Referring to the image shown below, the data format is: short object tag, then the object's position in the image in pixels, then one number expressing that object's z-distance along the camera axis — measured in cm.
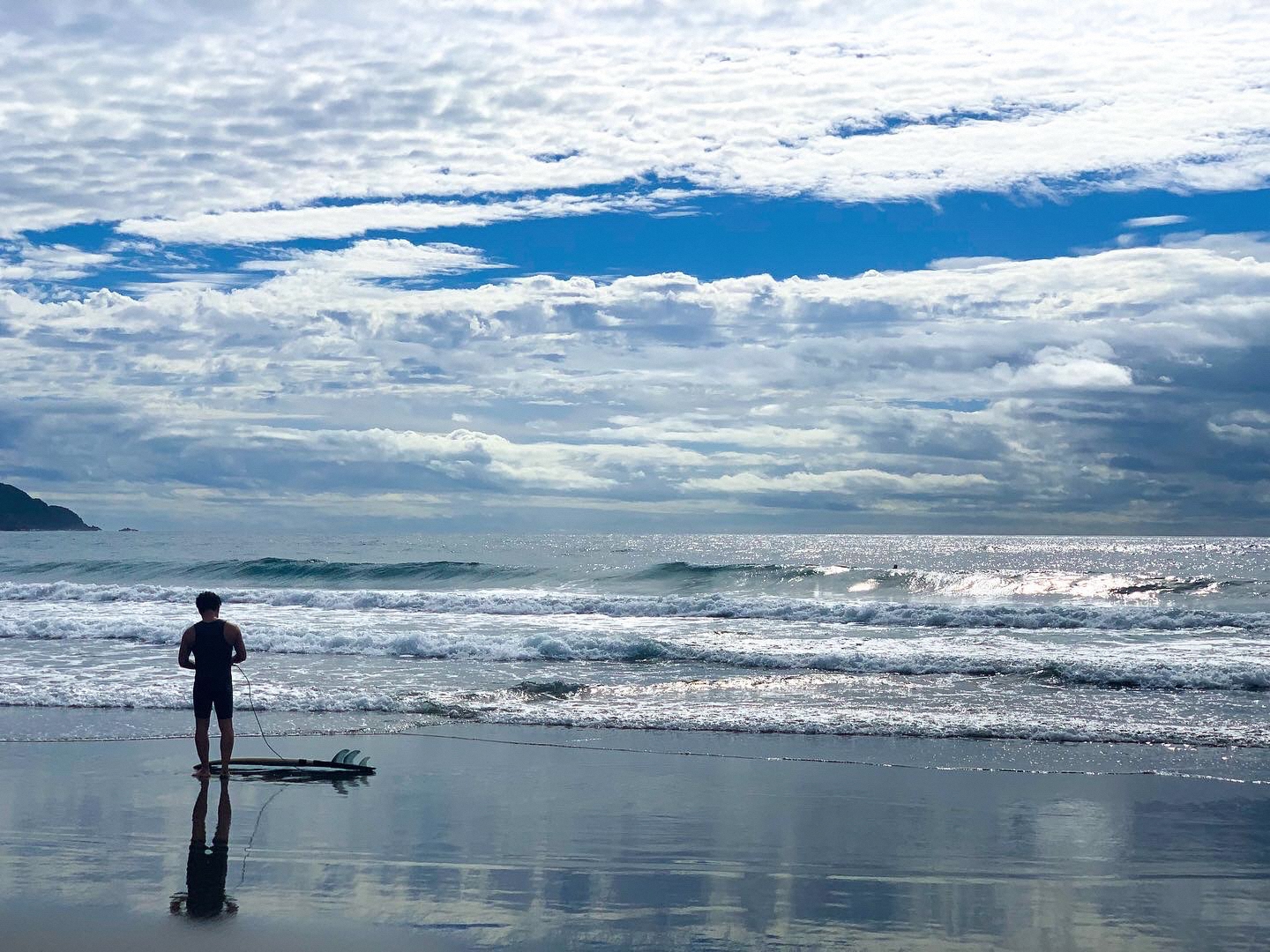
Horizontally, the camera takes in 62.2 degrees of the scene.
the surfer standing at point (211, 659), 985
